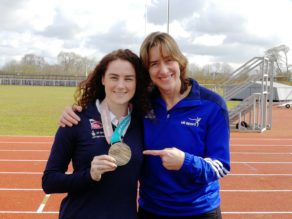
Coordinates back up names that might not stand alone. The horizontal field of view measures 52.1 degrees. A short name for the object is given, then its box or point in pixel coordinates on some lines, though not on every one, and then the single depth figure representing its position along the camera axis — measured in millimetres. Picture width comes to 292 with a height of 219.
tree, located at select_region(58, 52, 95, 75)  80664
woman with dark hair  1567
